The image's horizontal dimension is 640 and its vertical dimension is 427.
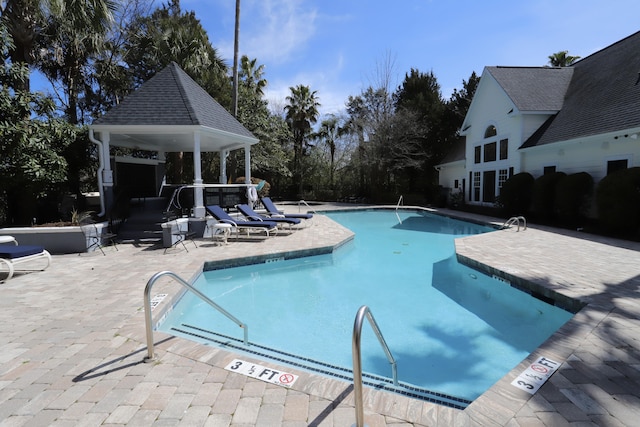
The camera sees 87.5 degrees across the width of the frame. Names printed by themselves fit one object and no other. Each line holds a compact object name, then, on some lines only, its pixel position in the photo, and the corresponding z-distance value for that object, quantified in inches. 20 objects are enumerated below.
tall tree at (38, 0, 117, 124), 415.2
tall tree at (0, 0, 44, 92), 422.6
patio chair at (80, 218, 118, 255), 361.4
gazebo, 430.6
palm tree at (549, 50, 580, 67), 1081.4
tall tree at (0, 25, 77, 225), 368.8
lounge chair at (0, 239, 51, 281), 256.8
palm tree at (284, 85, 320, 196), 1282.0
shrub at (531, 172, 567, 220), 576.1
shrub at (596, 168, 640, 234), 426.9
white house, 516.4
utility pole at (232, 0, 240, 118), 748.3
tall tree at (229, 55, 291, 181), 944.9
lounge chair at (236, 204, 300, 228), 479.5
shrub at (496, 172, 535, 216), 647.8
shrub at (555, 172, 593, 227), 527.8
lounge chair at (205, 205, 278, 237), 432.8
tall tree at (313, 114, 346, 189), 1327.5
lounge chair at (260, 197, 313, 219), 553.0
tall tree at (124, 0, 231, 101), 744.3
